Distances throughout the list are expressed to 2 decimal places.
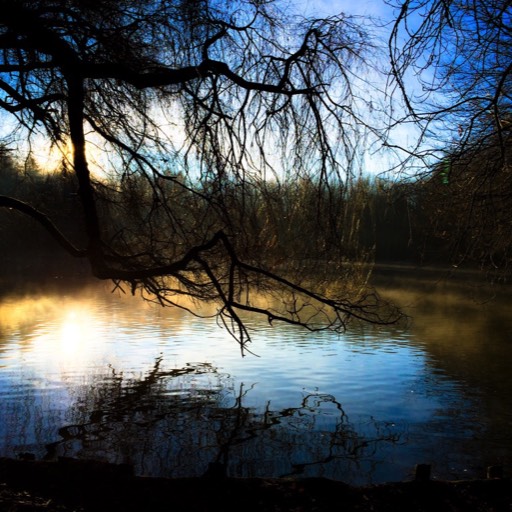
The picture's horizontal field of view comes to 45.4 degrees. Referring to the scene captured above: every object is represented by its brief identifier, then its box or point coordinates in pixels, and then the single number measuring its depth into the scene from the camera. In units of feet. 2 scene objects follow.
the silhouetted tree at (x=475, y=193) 13.71
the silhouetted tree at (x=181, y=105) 10.37
